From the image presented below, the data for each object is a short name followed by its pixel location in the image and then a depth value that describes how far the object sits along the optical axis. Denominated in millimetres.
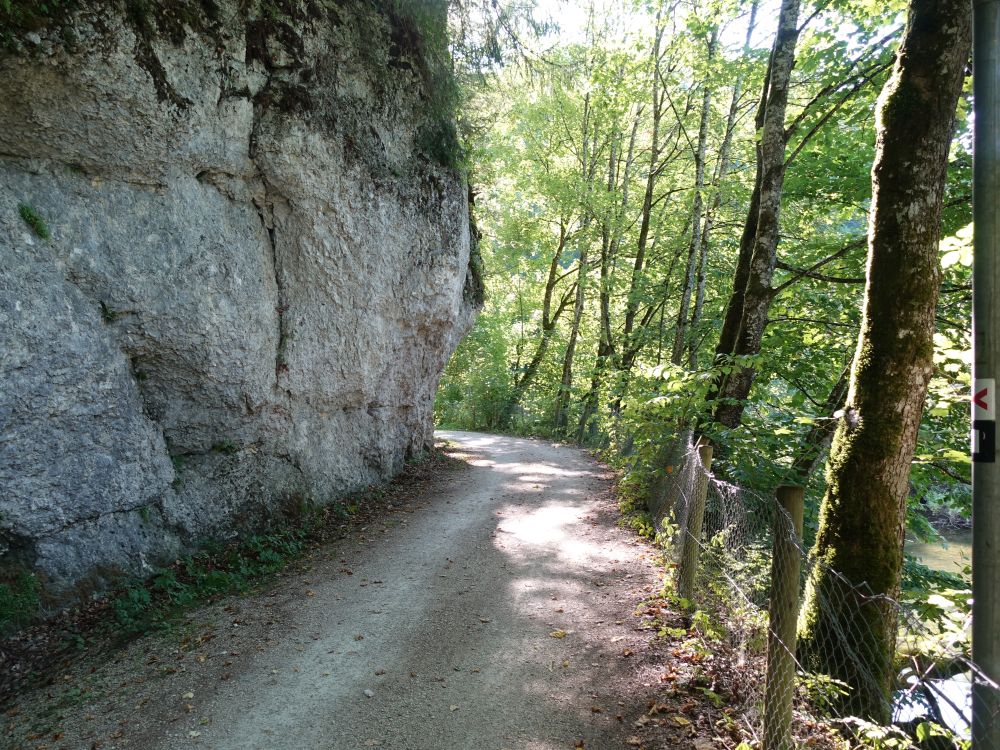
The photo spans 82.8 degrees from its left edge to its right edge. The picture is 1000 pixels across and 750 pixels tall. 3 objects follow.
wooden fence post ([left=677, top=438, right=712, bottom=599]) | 5605
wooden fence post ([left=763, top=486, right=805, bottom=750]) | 3377
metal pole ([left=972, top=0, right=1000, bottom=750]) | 2438
